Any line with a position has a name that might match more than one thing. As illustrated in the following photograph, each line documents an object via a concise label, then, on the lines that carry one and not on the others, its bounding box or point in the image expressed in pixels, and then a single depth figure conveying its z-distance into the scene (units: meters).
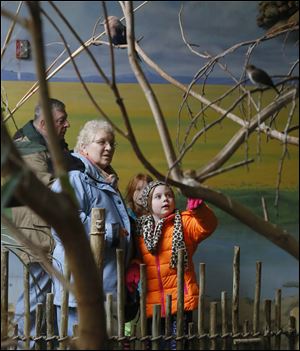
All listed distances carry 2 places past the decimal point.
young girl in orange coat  5.74
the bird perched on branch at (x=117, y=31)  4.28
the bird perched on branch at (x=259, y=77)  3.95
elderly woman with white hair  5.37
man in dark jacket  5.99
